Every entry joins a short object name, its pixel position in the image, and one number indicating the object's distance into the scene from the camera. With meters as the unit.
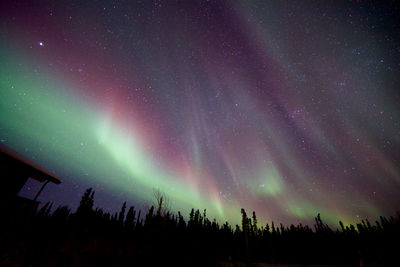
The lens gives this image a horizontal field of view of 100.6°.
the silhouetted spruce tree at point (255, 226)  101.46
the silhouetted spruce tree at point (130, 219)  83.61
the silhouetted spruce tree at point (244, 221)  30.33
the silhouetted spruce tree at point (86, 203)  80.97
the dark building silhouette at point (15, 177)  8.85
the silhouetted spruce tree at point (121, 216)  86.26
